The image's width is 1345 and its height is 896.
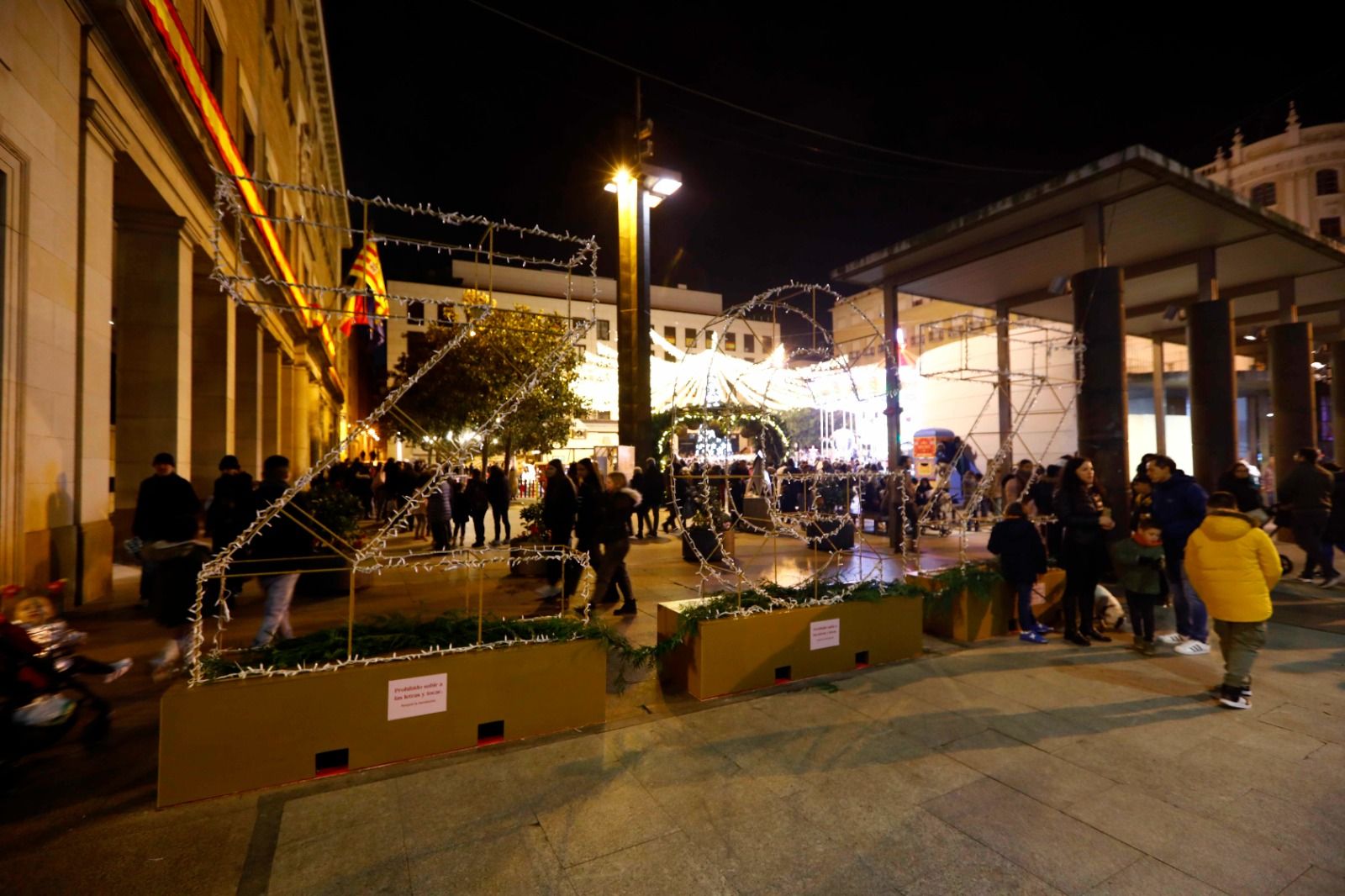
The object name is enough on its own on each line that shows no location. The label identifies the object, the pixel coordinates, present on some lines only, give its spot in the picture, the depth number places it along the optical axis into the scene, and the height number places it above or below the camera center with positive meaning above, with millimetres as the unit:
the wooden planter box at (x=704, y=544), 11273 -1385
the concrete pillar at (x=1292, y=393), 14125 +1335
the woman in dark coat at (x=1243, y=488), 7934 -406
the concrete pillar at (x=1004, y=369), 14461 +2030
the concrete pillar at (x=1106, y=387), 9016 +978
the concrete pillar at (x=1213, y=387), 12547 +1355
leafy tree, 20938 +2559
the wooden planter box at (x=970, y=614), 6777 -1625
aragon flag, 12794 +4182
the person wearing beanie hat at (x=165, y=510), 6078 -342
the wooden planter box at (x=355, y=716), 3627 -1517
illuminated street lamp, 11680 +3202
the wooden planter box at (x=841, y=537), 13023 -1516
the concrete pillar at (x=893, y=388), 9784 +1169
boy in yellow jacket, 4938 -1009
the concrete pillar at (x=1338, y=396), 17141 +1535
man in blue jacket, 6488 -812
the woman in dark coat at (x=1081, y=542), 6551 -850
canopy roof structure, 9266 +3778
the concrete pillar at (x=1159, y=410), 21188 +1494
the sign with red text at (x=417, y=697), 4074 -1431
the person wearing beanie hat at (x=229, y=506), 5930 -329
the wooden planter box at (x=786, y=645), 5238 -1563
